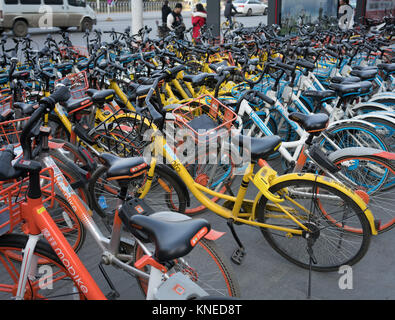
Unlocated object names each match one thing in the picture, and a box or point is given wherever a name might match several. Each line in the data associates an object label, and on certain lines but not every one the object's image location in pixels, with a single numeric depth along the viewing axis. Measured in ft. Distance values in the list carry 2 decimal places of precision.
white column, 31.01
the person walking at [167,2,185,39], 32.37
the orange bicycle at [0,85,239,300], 5.10
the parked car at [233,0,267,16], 78.74
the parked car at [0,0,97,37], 46.60
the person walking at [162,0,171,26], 37.01
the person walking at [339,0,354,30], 33.99
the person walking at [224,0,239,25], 41.50
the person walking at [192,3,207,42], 34.06
